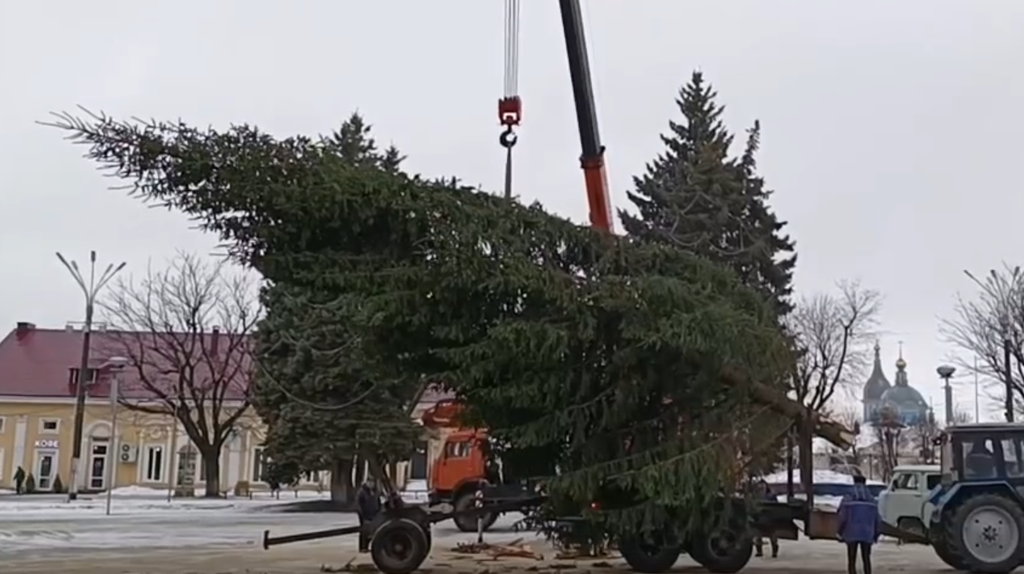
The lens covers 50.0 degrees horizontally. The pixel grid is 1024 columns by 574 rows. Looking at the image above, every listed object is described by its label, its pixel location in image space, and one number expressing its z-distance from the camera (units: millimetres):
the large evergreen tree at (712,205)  36312
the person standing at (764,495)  14727
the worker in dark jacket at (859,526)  13750
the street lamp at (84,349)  36594
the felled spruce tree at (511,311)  12531
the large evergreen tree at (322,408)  34906
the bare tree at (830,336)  41531
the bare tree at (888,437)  59969
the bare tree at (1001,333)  36344
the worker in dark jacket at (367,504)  17016
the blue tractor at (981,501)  14594
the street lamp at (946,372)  36656
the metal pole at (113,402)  34281
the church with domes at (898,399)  83688
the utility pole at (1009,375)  31891
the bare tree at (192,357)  45719
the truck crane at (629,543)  14359
